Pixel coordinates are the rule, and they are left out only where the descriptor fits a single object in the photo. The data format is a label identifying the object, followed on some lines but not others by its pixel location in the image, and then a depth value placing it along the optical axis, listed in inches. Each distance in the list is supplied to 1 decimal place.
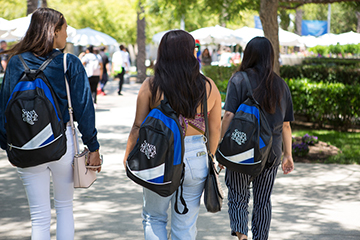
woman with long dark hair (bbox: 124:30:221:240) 98.7
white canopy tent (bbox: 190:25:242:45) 700.3
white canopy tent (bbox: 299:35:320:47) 1198.3
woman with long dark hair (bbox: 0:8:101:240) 105.3
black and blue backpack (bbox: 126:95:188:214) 93.2
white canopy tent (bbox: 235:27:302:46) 736.7
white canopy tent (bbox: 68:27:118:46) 719.1
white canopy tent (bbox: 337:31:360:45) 1122.3
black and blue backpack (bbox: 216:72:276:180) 119.5
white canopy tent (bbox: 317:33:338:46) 1231.5
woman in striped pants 128.8
